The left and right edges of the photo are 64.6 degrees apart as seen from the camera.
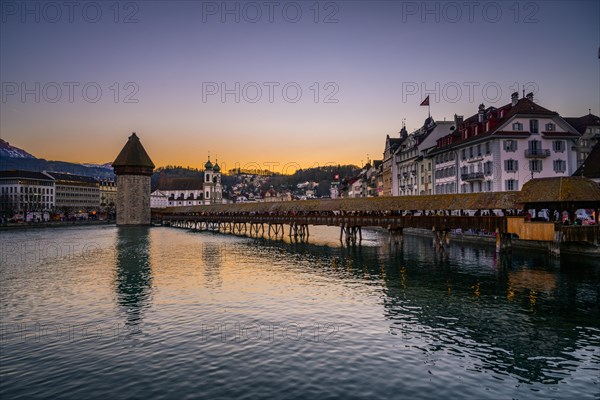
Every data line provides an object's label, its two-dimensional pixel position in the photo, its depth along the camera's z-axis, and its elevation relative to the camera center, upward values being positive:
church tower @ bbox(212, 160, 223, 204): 156.00 +7.83
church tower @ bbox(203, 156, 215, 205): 153.14 +8.05
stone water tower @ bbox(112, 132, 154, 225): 99.00 +5.03
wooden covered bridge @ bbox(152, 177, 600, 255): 32.22 -0.46
